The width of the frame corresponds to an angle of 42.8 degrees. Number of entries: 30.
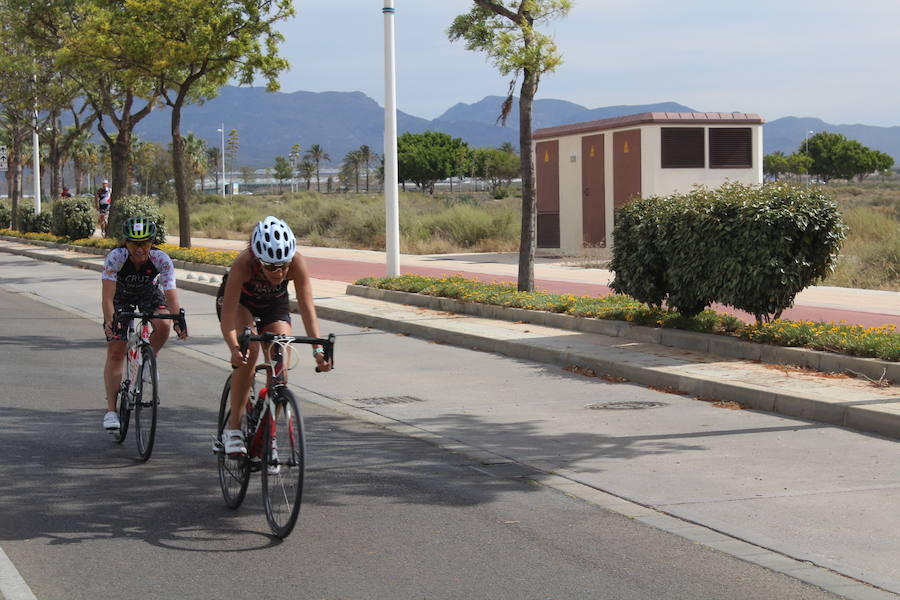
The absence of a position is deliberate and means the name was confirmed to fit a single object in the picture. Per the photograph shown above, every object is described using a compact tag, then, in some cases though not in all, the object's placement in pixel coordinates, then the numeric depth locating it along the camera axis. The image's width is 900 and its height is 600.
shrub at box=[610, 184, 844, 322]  11.61
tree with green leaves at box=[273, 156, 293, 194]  174.12
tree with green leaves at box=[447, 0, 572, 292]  16.17
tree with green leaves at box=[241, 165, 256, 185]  185.75
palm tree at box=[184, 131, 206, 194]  110.38
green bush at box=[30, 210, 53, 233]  45.09
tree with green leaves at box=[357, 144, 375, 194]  163.38
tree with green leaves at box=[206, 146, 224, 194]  164.88
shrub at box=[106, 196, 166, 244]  32.28
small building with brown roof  26.92
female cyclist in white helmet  6.08
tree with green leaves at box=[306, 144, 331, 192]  170.88
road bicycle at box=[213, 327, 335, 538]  5.97
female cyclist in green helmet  8.27
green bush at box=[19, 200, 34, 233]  46.27
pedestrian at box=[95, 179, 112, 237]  38.03
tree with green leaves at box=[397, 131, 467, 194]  124.00
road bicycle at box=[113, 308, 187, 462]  7.96
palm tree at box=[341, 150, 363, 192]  163.25
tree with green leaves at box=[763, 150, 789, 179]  139.88
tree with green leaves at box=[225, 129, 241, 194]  161.44
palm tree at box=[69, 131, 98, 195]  68.06
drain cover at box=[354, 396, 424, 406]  10.61
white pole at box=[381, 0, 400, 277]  20.16
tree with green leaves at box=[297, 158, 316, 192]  167.88
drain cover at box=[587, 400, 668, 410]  10.12
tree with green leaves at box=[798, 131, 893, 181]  130.25
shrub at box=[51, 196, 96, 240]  39.03
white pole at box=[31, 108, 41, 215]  44.43
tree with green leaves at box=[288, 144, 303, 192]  165.84
